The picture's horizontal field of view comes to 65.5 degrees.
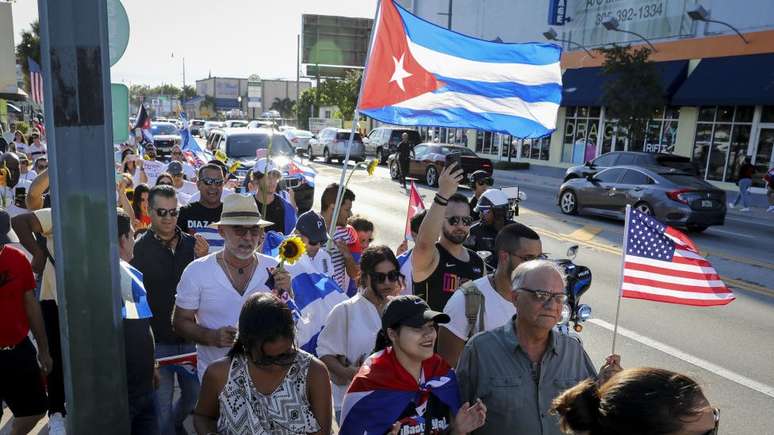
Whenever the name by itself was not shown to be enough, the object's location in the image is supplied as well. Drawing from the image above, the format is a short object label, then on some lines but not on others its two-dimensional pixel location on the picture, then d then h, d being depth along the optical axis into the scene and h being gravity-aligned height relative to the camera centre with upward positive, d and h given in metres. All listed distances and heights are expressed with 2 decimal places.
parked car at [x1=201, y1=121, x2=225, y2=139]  42.67 -1.09
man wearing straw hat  3.69 -1.07
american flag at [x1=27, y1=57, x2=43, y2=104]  12.16 +0.41
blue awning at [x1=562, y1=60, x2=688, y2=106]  24.66 +2.36
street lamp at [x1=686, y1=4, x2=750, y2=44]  22.25 +4.64
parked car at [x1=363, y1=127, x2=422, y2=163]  29.91 -0.89
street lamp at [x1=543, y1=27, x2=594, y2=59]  31.12 +4.92
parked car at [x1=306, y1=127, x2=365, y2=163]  31.09 -1.41
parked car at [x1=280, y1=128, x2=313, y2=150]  33.92 -1.13
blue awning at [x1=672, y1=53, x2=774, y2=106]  20.86 +2.11
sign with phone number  25.94 +5.36
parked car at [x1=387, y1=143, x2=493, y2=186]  22.33 -1.34
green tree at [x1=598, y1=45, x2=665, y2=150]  22.97 +1.79
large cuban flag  5.23 +0.42
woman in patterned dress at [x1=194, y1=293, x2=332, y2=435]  2.59 -1.15
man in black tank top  4.18 -0.98
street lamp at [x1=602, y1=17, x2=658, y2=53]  26.22 +4.87
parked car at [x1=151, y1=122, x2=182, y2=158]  25.47 -1.16
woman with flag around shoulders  2.60 -1.16
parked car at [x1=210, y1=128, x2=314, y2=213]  10.79 -0.87
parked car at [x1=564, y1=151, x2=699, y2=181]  15.97 -0.68
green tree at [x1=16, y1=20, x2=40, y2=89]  52.28 +4.93
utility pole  2.32 -0.36
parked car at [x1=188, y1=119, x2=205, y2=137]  48.89 -1.19
